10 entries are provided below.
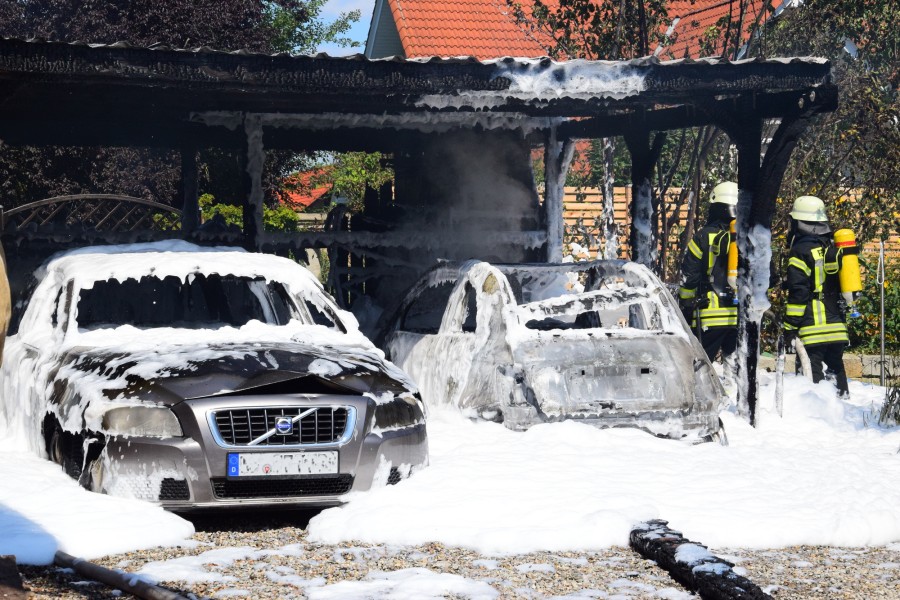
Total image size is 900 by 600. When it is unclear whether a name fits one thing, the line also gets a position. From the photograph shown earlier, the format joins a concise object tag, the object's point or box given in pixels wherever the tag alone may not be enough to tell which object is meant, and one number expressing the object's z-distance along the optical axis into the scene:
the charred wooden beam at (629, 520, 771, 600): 5.47
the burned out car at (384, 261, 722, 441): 8.92
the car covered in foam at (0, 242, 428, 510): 6.87
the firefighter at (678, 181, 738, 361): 13.05
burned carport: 10.19
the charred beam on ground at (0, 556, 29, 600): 5.11
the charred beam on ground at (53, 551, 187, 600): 5.22
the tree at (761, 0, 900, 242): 16.02
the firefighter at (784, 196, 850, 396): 12.82
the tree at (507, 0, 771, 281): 15.46
